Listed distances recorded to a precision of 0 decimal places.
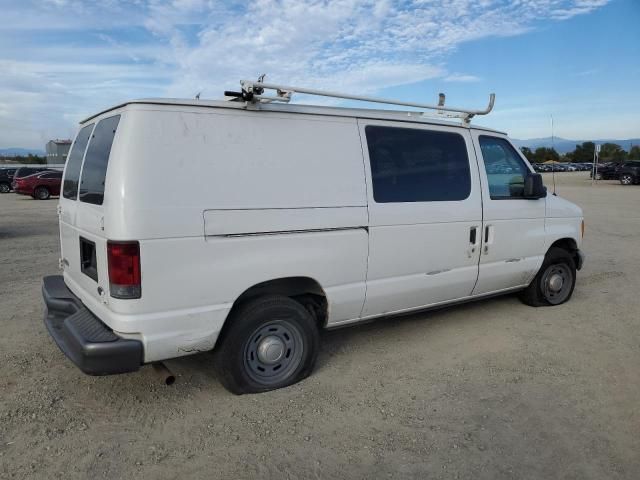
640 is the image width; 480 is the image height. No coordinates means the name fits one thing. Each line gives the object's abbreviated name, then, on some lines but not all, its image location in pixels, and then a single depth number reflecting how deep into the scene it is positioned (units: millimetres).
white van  3186
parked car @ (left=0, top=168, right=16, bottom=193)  31312
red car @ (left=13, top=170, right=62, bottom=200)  25094
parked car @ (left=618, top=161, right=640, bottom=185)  33978
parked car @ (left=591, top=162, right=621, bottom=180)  40531
